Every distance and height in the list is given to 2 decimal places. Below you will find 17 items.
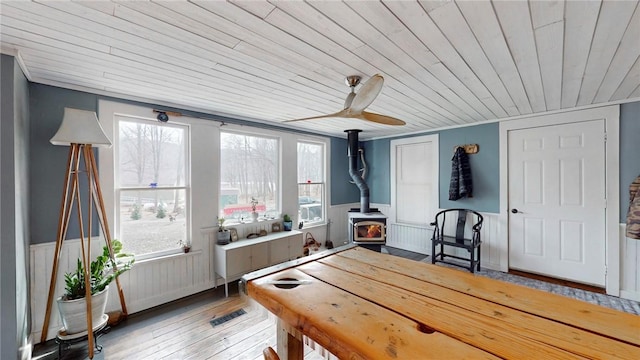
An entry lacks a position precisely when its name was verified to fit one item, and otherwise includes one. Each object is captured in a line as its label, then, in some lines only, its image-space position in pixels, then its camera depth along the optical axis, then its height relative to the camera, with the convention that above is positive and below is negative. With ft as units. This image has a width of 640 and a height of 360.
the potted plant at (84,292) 6.44 -3.07
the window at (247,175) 11.02 +0.18
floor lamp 6.50 +0.26
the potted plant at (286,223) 12.71 -2.31
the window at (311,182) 14.29 -0.23
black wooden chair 11.81 -2.98
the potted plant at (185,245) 9.59 -2.60
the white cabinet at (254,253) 9.82 -3.25
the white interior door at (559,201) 9.93 -1.09
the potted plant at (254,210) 11.71 -1.50
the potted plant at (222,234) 10.23 -2.33
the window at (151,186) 8.52 -0.23
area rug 8.79 -4.64
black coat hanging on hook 12.60 -0.03
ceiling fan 5.22 +1.79
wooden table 2.38 -1.67
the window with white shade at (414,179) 14.45 -0.12
